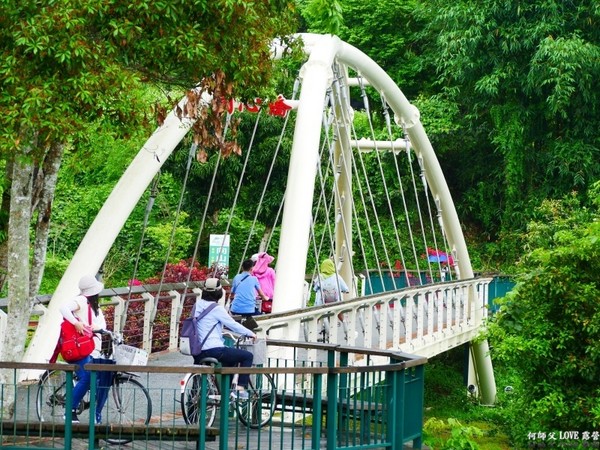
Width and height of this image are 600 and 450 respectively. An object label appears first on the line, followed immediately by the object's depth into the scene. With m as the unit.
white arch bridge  14.81
